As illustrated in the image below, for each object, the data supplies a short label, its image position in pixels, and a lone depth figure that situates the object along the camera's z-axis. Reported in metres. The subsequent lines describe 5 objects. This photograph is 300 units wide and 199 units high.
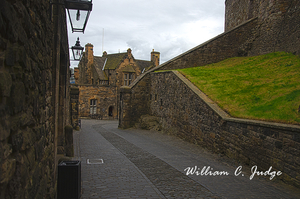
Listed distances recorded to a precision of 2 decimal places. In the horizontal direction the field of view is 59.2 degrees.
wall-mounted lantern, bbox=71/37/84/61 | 10.36
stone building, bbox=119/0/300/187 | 7.31
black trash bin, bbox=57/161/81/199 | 5.24
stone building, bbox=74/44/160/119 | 36.84
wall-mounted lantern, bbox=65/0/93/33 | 5.44
